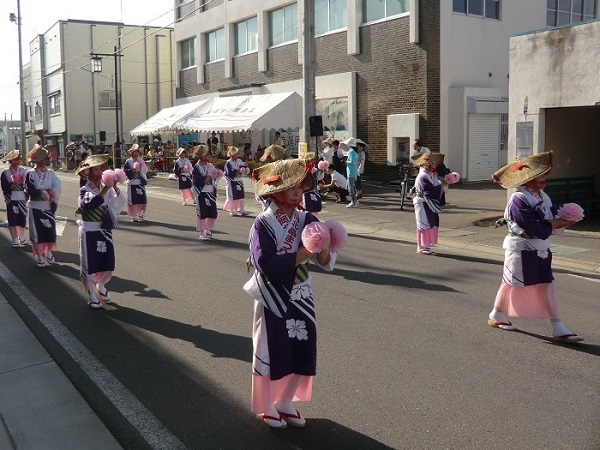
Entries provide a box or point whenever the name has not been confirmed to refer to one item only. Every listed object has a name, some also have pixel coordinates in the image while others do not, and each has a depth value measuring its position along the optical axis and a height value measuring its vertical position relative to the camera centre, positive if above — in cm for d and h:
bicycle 1828 -66
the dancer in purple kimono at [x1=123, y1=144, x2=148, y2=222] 1708 -63
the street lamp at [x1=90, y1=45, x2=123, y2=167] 3612 +538
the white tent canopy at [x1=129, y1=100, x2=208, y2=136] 2958 +184
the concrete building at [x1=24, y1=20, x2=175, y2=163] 5166 +633
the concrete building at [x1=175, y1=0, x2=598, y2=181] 2295 +320
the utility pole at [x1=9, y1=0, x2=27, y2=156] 4600 +648
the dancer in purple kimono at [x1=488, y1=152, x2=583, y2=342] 643 -86
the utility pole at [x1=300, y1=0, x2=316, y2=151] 1725 +254
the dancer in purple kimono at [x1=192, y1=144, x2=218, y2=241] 1372 -66
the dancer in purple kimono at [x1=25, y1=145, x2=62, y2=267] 1052 -66
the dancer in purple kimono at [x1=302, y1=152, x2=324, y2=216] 1188 -76
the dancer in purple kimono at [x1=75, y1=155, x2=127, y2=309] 789 -75
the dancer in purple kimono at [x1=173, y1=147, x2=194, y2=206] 1983 -37
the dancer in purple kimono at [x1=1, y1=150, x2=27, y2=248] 1209 -60
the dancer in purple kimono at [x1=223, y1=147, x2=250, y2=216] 1766 -66
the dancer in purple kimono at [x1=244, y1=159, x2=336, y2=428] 443 -91
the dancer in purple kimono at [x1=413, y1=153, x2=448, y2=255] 1116 -60
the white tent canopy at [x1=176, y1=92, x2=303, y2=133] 2473 +173
